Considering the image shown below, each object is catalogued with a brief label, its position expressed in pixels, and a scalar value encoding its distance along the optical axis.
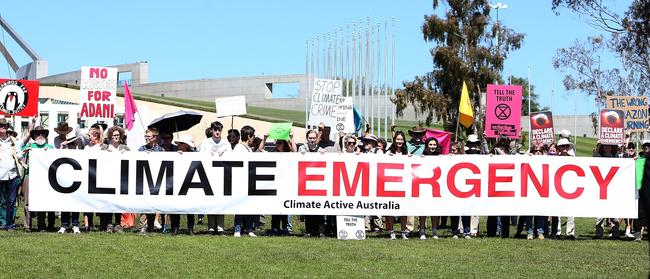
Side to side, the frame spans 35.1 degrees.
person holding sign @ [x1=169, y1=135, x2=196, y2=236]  16.37
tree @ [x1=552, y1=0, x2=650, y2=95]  44.09
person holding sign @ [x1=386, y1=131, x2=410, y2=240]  16.61
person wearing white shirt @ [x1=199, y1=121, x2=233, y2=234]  16.52
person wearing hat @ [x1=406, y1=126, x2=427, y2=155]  17.58
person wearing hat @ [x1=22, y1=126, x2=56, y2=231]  16.53
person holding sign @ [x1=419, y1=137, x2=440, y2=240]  16.67
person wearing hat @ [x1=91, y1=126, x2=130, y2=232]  16.48
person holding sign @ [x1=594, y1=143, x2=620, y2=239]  17.61
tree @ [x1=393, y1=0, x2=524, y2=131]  60.25
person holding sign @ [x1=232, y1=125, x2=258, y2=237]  16.27
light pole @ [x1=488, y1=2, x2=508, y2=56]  61.75
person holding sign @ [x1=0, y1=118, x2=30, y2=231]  16.45
